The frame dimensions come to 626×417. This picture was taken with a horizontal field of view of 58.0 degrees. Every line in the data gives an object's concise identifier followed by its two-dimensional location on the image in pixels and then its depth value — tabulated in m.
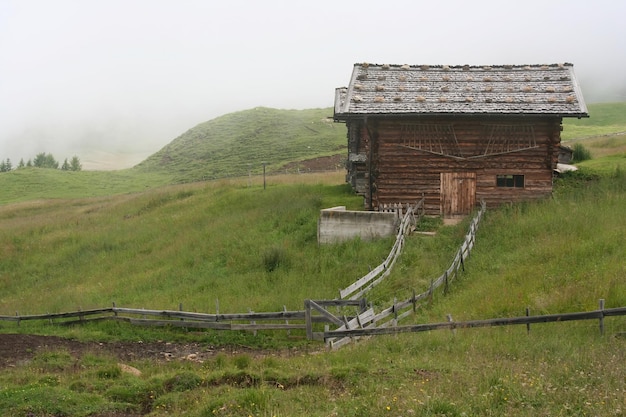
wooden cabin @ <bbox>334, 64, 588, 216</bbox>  24.27
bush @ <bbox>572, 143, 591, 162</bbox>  37.31
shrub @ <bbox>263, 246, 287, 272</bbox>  21.20
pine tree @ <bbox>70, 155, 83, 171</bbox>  123.21
